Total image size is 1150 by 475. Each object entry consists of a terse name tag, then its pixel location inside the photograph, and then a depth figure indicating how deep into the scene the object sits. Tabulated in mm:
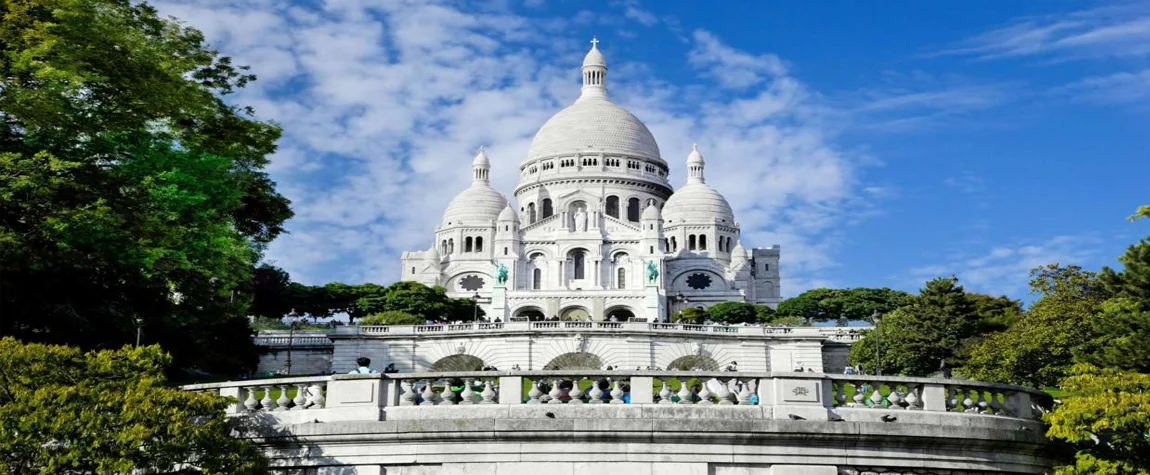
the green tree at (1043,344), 43281
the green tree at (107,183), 21422
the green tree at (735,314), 97750
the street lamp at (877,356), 51466
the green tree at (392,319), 71000
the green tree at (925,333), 54281
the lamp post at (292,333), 59047
